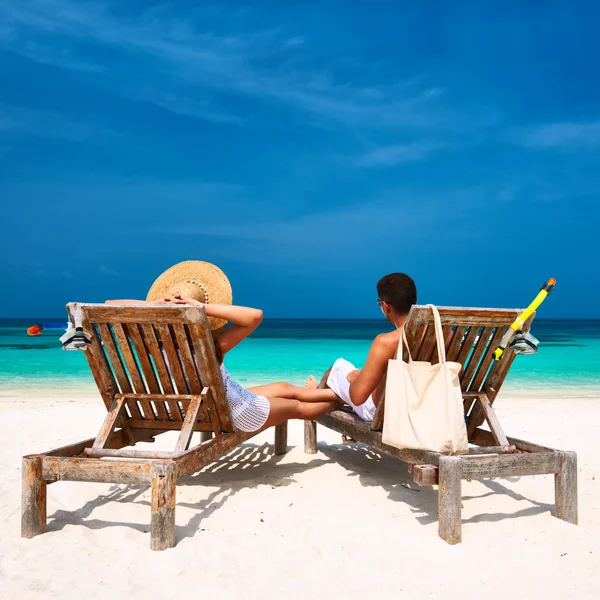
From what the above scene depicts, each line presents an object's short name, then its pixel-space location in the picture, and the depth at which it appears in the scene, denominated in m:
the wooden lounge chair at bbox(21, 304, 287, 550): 3.11
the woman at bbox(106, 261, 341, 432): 3.63
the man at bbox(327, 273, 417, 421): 3.66
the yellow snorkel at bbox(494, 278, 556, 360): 3.41
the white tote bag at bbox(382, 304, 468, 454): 3.24
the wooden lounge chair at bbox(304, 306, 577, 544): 3.22
